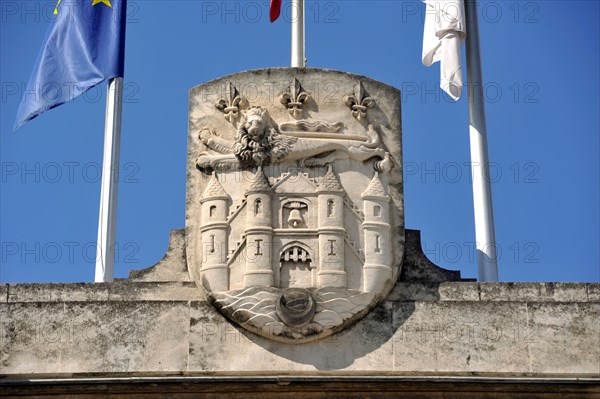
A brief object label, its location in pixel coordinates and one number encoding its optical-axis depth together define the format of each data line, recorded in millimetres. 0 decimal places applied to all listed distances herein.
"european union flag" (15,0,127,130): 24297
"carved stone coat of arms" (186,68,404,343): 19453
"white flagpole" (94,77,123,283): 22109
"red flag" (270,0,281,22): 23750
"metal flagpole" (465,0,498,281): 21219
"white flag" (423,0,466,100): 22500
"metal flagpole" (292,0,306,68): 22453
